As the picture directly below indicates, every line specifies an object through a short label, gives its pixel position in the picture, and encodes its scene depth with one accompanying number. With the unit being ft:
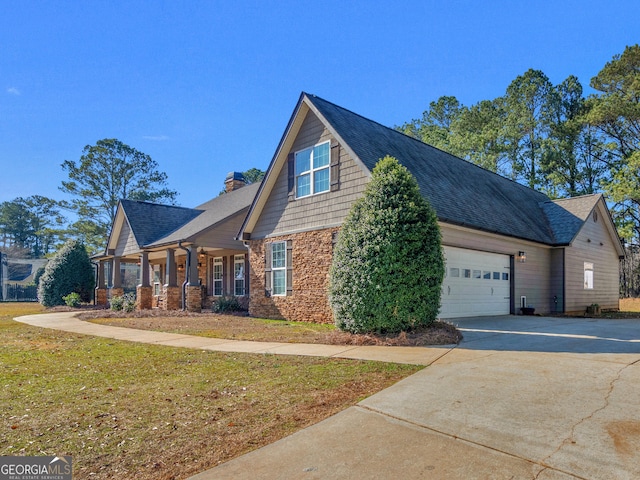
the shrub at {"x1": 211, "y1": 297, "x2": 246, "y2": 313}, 56.44
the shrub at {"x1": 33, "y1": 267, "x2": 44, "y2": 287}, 110.38
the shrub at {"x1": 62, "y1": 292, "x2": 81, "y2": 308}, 70.76
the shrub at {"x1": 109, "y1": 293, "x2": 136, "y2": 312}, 59.36
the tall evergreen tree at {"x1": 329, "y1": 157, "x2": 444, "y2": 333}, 27.45
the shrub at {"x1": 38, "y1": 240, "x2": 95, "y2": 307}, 74.49
